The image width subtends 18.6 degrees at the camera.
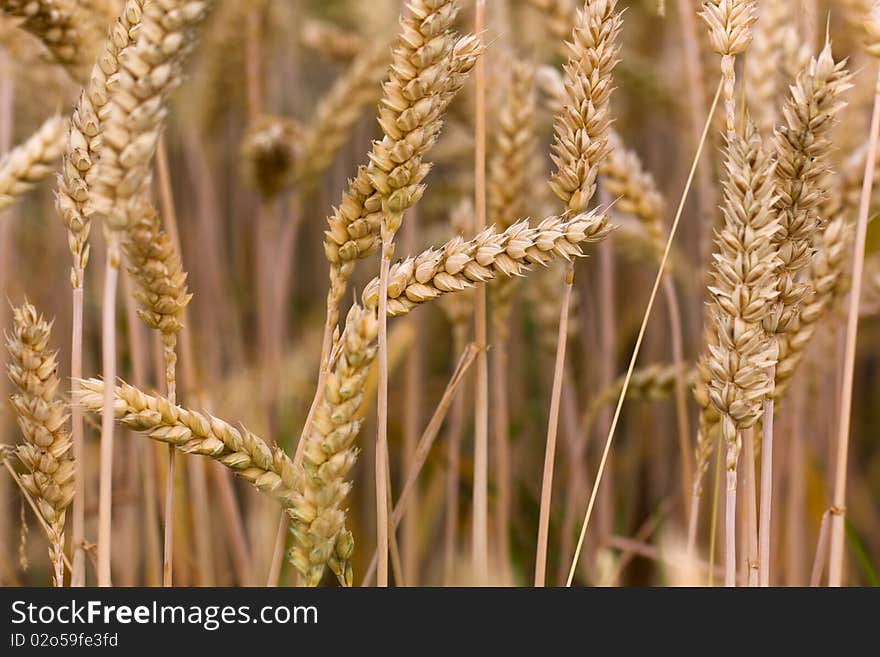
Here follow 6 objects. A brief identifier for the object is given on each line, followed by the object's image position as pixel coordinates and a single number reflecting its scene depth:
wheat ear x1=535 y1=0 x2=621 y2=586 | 0.87
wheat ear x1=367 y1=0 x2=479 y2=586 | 0.85
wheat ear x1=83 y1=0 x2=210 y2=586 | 0.82
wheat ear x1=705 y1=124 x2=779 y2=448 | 0.84
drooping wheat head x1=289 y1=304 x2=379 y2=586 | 0.85
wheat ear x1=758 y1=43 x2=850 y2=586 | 0.85
